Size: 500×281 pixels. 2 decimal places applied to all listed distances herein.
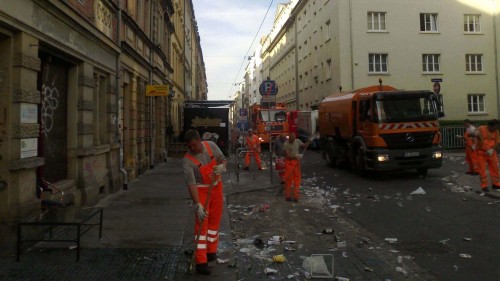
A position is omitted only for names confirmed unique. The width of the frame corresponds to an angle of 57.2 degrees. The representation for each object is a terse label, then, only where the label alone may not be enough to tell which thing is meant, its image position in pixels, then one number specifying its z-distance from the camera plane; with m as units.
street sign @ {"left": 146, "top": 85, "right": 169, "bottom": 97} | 15.42
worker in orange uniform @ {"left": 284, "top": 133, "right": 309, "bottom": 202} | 10.48
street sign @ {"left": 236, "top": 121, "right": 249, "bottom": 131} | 28.65
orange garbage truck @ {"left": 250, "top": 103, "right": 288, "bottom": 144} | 31.41
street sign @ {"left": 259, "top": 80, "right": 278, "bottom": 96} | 14.12
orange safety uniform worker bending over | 5.16
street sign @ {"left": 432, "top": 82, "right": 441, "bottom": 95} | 16.70
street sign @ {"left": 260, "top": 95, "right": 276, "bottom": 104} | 14.08
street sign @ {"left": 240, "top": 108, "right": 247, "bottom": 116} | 33.53
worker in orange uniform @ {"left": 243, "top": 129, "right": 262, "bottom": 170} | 17.44
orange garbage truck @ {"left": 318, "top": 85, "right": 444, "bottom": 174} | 13.48
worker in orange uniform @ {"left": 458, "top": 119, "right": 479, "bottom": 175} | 14.16
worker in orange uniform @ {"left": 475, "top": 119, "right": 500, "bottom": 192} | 10.95
